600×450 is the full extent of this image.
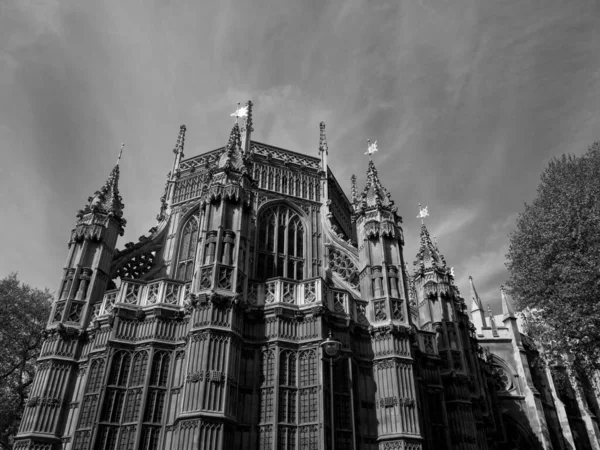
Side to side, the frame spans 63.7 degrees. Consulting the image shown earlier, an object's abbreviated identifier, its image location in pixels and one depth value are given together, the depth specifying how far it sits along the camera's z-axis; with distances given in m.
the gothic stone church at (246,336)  19.30
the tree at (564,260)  21.58
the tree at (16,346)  29.91
